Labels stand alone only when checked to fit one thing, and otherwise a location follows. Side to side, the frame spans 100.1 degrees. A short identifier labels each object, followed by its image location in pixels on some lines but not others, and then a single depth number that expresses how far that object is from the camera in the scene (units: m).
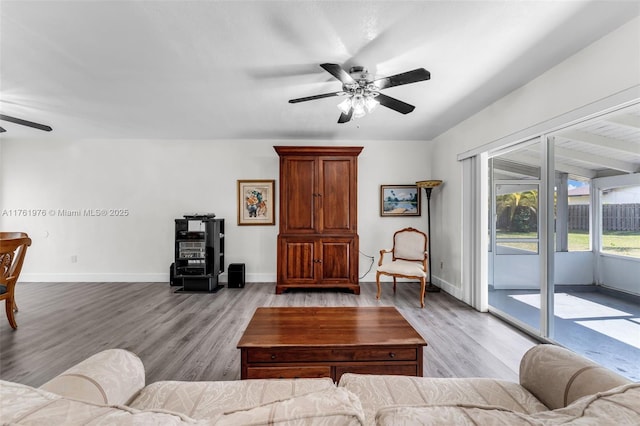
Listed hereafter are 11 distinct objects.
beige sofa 0.48
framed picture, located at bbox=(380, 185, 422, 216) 4.89
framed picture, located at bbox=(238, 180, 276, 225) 4.86
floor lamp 4.26
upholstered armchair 3.68
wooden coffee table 1.63
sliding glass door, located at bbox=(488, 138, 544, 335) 2.94
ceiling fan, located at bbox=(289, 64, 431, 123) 2.04
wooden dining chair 2.72
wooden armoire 4.25
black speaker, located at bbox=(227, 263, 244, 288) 4.51
